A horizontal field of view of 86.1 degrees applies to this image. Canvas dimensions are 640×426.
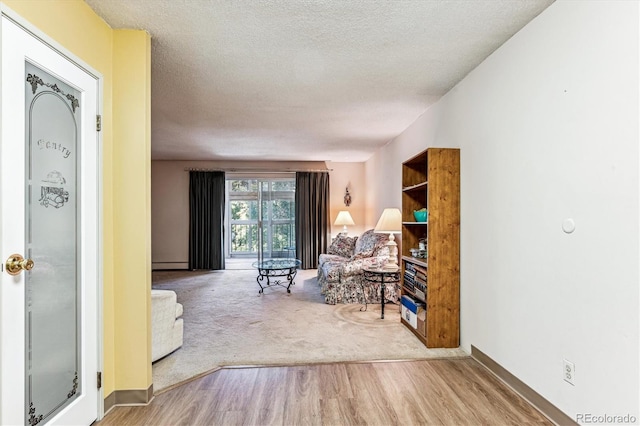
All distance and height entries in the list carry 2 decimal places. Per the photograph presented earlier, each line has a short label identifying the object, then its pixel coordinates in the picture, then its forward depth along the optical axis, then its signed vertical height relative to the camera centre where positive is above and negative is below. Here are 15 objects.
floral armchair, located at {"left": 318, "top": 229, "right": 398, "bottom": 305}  4.68 -0.96
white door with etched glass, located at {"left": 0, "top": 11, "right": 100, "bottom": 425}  1.47 -0.11
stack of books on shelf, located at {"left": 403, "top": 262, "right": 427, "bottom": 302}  3.31 -0.70
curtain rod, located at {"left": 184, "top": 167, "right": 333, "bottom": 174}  7.53 +0.95
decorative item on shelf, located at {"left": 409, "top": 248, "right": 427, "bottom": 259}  3.52 -0.43
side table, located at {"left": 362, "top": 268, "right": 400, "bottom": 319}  4.05 -0.81
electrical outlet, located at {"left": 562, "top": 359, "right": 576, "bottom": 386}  1.89 -0.89
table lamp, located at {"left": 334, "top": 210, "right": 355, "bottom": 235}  7.36 -0.14
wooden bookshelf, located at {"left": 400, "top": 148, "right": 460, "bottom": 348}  3.13 -0.34
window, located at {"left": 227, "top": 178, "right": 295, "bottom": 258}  7.73 +0.00
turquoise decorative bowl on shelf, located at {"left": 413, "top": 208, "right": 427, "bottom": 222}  3.47 -0.03
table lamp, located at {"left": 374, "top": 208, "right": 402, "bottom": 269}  4.42 -0.18
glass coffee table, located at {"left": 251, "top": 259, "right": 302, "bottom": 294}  5.46 -0.89
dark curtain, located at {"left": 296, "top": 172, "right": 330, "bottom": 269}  7.59 -0.12
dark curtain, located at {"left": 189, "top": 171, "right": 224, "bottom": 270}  7.51 -0.20
